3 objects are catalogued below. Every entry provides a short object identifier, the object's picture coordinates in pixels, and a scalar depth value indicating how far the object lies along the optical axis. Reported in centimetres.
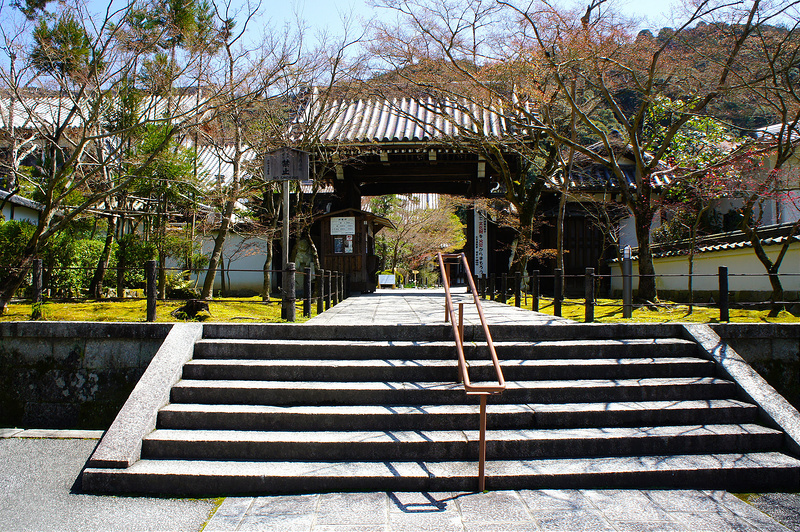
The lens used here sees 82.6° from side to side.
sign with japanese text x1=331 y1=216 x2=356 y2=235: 1391
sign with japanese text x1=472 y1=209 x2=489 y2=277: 1388
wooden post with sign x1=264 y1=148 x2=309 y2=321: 822
